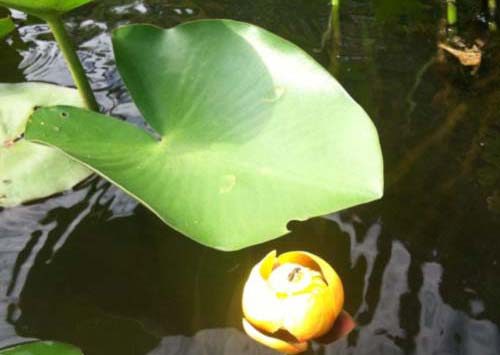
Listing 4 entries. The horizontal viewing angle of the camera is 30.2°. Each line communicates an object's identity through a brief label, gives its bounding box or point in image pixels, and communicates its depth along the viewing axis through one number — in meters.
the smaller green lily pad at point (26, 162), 0.45
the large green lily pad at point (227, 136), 0.39
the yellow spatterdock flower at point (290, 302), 0.37
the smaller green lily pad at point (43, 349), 0.37
